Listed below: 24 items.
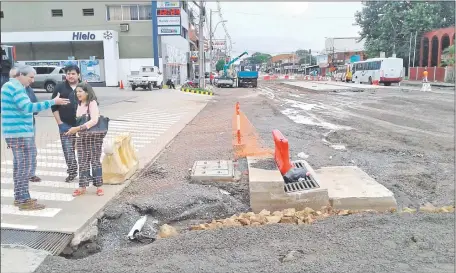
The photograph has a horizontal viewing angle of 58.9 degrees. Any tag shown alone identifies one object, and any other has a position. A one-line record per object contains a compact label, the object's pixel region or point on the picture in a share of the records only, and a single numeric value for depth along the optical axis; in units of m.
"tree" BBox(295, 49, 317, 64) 134.20
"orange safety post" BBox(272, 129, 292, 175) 6.64
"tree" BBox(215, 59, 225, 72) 91.81
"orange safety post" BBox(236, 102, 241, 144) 8.98
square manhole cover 6.84
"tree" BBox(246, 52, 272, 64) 157.23
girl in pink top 5.56
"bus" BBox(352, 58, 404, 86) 40.27
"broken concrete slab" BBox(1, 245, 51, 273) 3.51
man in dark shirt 5.91
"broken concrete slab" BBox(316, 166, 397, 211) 5.70
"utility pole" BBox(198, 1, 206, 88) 31.02
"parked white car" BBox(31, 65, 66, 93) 25.73
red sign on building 33.94
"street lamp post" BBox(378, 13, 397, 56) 55.24
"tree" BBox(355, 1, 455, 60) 52.75
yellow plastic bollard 6.43
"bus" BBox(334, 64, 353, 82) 51.79
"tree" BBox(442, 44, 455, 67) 42.23
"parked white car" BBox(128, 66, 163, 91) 32.44
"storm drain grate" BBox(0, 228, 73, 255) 4.06
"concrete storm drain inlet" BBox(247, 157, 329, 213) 5.68
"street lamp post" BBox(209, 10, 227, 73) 47.44
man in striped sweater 3.34
